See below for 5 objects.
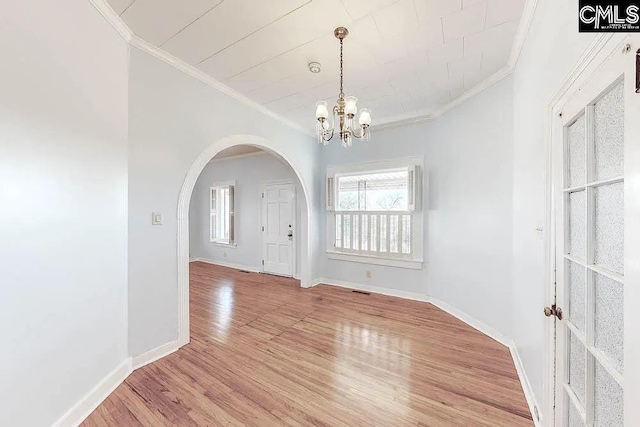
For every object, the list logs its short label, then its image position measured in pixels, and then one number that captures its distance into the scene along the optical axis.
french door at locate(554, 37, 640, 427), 0.83
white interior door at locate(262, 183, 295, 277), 5.37
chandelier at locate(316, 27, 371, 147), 2.07
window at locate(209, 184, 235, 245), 6.61
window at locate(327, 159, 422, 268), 3.95
